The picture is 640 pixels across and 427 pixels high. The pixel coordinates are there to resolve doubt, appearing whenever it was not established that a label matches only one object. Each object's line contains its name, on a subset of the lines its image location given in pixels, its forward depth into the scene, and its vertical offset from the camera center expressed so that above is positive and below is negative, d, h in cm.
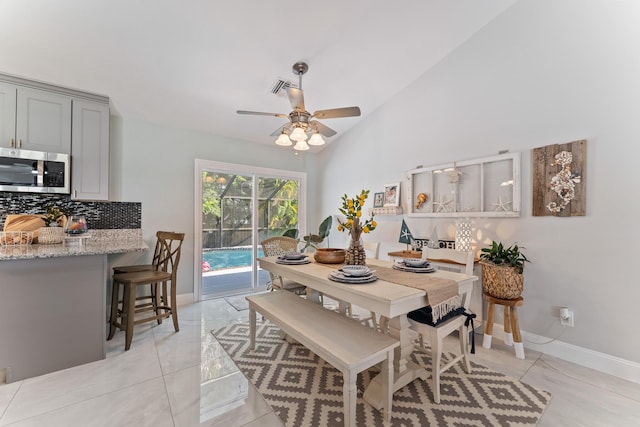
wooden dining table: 149 -52
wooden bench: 138 -79
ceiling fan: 229 +85
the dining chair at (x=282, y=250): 302 -48
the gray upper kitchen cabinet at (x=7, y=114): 240 +89
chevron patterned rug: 160 -127
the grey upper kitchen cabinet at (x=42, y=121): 247 +89
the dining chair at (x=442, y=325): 174 -79
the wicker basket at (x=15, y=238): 231 -25
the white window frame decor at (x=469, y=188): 263 +30
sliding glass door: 397 -12
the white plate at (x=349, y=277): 174 -44
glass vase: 222 -34
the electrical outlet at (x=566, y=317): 227 -89
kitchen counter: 193 -76
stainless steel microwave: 241 +38
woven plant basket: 231 -60
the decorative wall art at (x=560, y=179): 223 +32
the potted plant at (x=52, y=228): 246 -17
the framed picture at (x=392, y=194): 365 +28
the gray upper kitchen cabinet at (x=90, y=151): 272 +65
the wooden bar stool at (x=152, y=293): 245 -85
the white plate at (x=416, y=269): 205 -44
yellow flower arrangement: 208 -7
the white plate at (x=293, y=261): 232 -44
